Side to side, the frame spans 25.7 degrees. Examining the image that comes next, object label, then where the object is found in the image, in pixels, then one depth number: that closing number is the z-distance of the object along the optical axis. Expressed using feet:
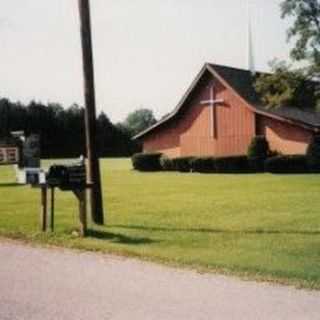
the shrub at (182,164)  145.69
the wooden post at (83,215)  44.50
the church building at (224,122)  138.62
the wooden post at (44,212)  46.16
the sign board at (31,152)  53.88
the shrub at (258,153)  135.85
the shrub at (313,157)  125.70
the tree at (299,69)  131.75
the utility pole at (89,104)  48.55
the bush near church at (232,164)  137.18
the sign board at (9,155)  62.86
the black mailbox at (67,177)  44.52
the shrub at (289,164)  127.03
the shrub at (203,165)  140.56
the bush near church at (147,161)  156.76
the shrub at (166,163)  151.94
